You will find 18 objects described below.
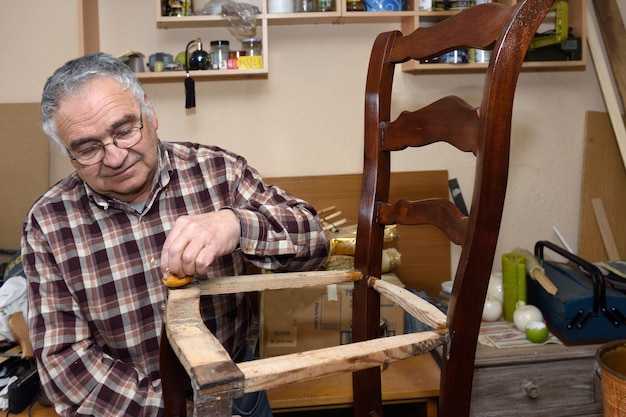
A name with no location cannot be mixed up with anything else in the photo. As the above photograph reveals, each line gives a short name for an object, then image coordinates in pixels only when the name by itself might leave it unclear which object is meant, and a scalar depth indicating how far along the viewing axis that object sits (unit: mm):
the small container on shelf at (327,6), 1893
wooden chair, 688
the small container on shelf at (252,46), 1883
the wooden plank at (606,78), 2105
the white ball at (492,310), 1831
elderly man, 1118
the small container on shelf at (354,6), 1909
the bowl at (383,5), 1911
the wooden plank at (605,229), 2199
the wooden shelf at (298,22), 1843
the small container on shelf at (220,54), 1869
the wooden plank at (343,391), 1498
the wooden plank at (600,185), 2184
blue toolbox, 1669
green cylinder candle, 1821
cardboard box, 1641
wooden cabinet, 1593
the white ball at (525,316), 1735
